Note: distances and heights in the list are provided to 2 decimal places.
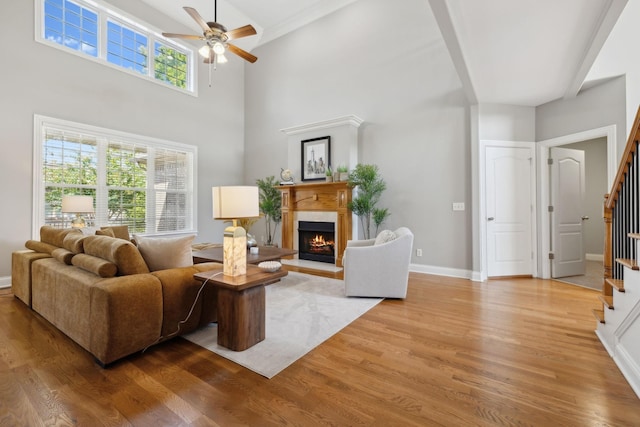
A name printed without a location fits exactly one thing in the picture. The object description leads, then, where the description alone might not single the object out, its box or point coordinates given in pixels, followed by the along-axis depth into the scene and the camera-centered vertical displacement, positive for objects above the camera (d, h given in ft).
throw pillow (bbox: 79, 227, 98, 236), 12.77 -0.70
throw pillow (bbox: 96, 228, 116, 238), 12.37 -0.76
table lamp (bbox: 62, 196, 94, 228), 13.10 +0.47
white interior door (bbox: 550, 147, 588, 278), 14.20 +0.07
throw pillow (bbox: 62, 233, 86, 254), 7.82 -0.79
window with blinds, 14.40 +2.32
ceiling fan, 11.00 +7.33
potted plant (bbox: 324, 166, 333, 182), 17.06 +2.40
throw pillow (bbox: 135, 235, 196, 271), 7.58 -1.02
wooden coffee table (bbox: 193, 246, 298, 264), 11.61 -1.81
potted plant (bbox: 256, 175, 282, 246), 20.83 +0.94
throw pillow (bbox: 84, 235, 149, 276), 6.73 -0.97
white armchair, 10.86 -2.15
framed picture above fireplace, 17.95 +3.74
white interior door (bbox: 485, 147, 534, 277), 14.37 +0.03
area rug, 6.68 -3.39
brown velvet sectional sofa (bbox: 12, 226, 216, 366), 6.19 -2.05
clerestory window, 14.67 +10.49
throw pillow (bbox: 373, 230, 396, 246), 11.30 -0.95
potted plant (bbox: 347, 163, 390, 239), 15.93 +1.28
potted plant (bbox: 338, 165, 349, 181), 16.72 +2.51
